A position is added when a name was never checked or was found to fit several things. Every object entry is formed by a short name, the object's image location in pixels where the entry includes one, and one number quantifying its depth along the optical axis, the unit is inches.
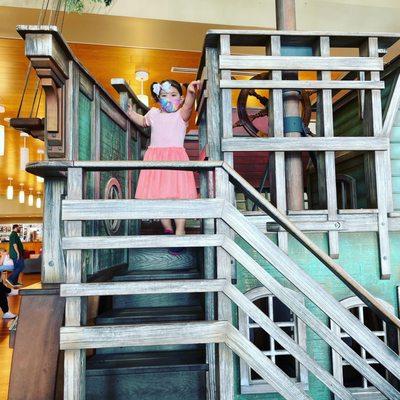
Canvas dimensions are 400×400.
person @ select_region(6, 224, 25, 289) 331.3
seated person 288.3
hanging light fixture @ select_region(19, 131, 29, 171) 304.1
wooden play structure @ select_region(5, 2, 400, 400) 77.8
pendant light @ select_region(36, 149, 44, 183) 387.3
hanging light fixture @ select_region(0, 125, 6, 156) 252.2
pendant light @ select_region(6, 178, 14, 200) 513.3
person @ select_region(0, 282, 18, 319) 258.7
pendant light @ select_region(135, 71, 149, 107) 223.7
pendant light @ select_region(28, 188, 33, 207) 610.9
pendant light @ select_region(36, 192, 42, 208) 692.4
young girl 122.0
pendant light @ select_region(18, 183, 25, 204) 560.0
